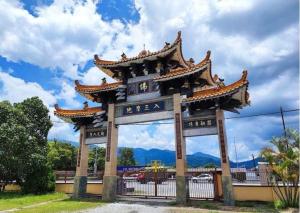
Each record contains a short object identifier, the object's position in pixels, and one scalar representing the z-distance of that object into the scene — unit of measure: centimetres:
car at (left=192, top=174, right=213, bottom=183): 1084
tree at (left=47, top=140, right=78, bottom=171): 3151
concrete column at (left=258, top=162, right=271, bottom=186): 989
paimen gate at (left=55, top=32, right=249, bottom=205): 976
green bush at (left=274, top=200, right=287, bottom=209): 842
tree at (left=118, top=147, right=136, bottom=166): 4419
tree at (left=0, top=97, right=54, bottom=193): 1272
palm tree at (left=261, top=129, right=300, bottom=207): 809
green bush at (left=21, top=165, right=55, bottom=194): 1301
